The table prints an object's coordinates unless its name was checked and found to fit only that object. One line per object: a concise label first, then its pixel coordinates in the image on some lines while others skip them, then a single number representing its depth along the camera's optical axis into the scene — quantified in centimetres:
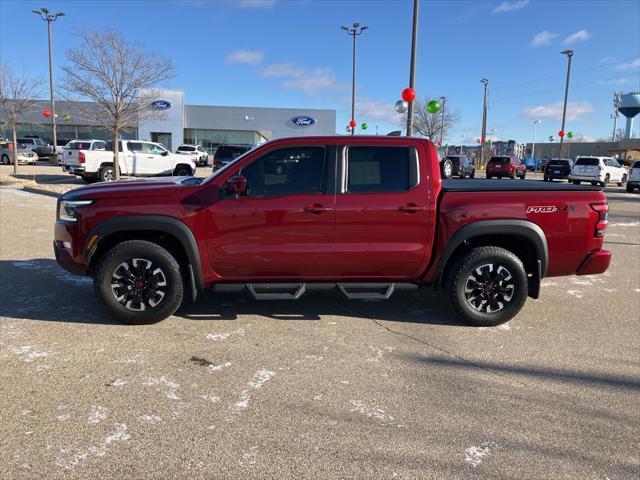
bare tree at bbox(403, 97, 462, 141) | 5359
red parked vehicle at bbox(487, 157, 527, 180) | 3250
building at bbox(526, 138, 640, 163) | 8756
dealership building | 5322
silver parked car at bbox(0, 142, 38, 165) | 3469
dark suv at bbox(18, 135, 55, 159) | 3747
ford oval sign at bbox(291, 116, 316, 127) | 5422
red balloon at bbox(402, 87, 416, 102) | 1412
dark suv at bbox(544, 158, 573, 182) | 3116
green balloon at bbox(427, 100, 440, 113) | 1717
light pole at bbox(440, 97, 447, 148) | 5503
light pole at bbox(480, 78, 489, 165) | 5197
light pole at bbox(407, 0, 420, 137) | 1467
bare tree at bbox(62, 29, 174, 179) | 1661
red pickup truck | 455
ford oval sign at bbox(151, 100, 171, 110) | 4988
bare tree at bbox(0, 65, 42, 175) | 2359
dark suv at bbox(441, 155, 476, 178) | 3191
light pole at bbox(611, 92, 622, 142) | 10069
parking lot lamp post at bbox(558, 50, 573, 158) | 4262
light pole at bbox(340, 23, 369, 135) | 3590
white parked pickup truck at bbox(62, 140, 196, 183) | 1931
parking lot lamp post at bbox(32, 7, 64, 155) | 3681
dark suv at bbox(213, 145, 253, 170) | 2355
